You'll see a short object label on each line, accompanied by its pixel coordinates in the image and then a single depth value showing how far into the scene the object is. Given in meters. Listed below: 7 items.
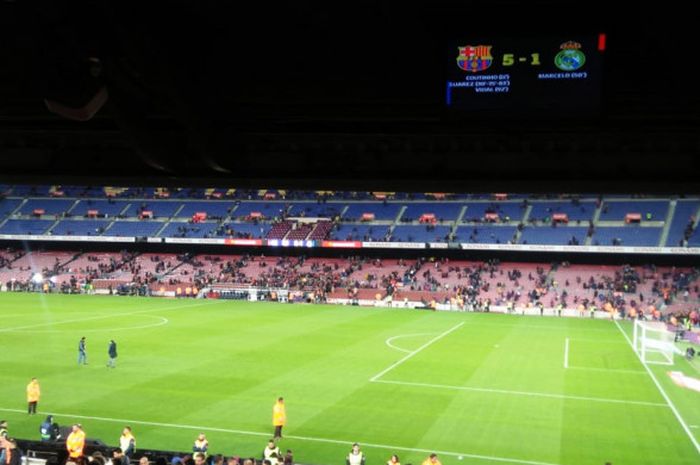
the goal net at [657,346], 31.71
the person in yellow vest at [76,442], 13.64
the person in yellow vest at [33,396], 19.59
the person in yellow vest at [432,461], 13.31
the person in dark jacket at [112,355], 26.03
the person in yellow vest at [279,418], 17.72
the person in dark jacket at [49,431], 16.27
